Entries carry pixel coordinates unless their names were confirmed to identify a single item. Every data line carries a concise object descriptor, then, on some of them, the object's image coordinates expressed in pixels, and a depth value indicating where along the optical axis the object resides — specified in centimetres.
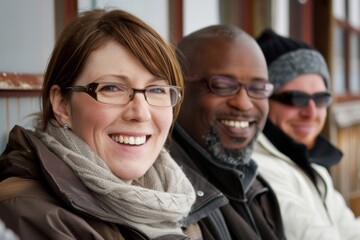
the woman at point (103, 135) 164
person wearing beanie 306
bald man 255
